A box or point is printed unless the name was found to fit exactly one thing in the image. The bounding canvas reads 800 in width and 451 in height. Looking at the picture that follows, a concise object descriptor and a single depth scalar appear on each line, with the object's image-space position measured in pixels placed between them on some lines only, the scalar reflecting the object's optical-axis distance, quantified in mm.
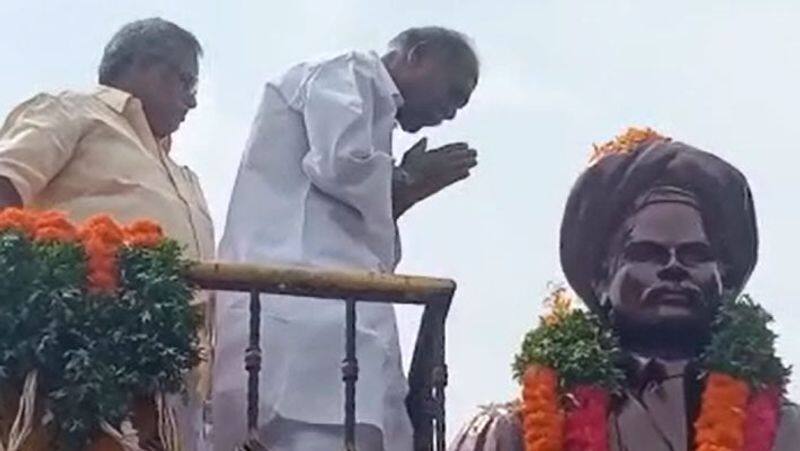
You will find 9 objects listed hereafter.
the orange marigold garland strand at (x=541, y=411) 5281
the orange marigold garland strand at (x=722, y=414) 5230
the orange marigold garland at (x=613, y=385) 5266
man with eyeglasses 5699
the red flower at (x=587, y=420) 5258
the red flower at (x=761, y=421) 5270
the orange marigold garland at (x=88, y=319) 5176
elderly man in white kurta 5621
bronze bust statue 5340
